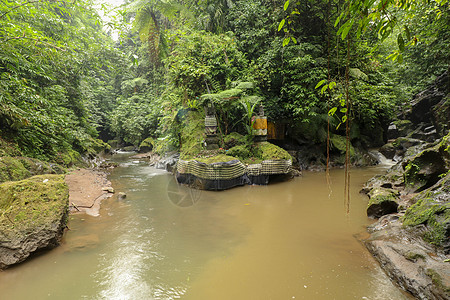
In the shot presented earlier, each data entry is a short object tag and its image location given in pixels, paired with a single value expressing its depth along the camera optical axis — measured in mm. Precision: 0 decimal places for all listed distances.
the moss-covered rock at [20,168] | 4520
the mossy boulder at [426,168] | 4367
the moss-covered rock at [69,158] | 7979
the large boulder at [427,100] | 12666
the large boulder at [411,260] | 2115
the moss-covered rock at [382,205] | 4176
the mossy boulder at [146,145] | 18641
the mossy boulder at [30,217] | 2938
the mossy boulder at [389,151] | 11664
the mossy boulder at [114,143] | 22891
